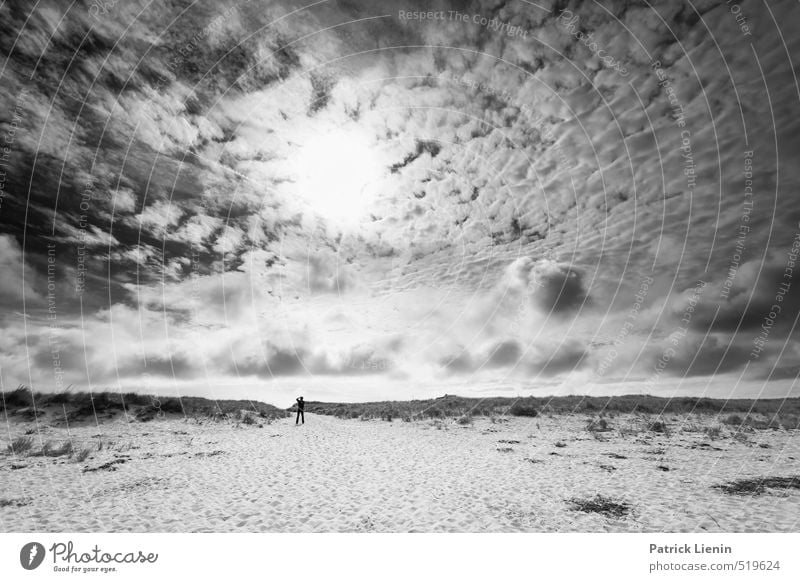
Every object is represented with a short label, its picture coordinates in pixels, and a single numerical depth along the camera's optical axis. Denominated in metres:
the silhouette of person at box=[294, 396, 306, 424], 36.78
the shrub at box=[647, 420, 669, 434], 24.14
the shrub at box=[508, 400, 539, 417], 37.28
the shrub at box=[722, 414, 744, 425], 28.36
